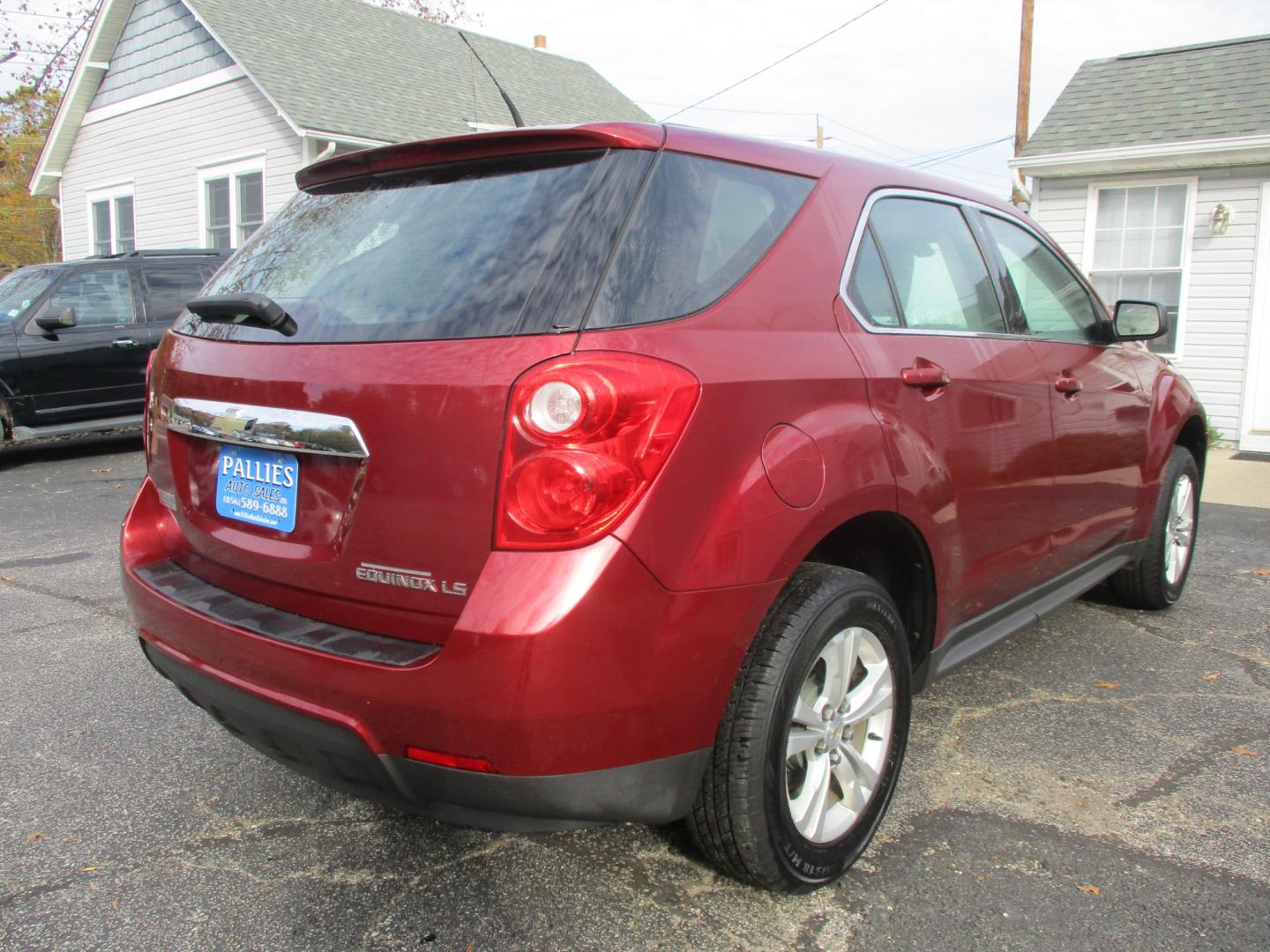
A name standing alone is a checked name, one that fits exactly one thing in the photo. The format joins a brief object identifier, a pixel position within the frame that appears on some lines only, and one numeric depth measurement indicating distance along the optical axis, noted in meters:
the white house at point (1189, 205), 9.99
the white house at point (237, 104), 14.52
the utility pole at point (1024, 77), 15.88
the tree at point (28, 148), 27.36
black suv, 9.01
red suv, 1.91
